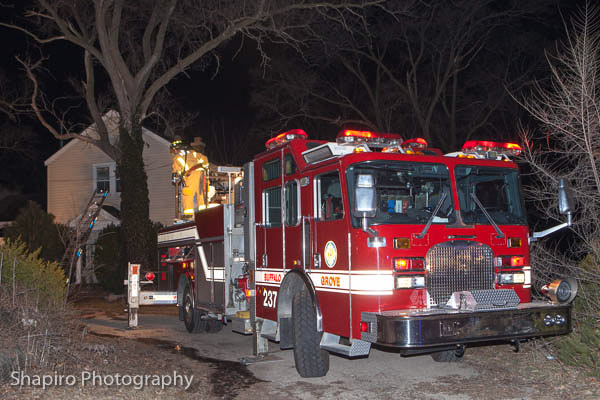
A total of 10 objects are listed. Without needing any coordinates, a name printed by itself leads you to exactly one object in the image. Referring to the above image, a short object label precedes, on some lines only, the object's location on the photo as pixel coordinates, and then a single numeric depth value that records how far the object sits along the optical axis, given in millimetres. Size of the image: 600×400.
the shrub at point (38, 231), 22156
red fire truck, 6141
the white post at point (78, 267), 21766
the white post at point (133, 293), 12402
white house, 27750
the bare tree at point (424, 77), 24359
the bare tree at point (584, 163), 7557
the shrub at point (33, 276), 8922
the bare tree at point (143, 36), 19281
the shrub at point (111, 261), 20891
